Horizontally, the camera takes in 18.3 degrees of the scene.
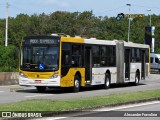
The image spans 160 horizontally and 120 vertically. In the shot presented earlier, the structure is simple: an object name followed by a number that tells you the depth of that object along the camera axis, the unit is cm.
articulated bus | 2606
